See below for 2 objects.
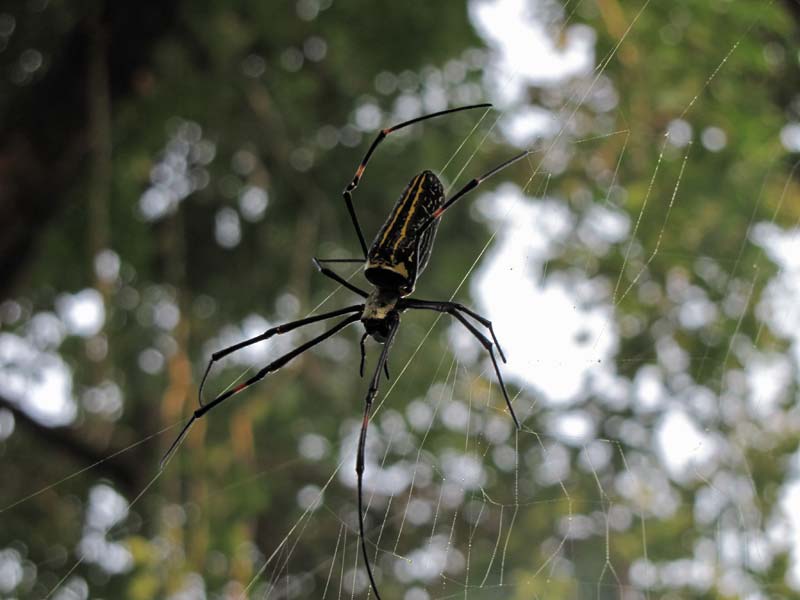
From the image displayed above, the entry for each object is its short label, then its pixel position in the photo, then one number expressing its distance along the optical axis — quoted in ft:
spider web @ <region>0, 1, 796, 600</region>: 2.42
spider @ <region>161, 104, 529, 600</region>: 1.99
